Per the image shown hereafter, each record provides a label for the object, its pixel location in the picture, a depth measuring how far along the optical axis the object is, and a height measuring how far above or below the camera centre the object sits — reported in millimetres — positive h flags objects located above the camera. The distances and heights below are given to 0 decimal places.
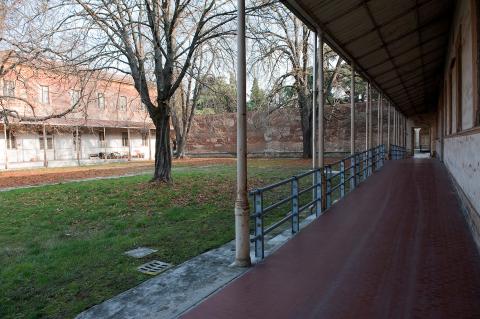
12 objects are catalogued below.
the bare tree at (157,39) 10867 +3248
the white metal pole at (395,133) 25375 +535
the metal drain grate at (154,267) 4650 -1547
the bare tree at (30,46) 11069 +3419
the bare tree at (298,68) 19106 +3806
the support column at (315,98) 7711 +890
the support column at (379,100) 16964 +1832
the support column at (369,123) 13844 +671
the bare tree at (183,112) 28297 +2675
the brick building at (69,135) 24328 +852
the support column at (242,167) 4461 -279
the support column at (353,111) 10539 +848
